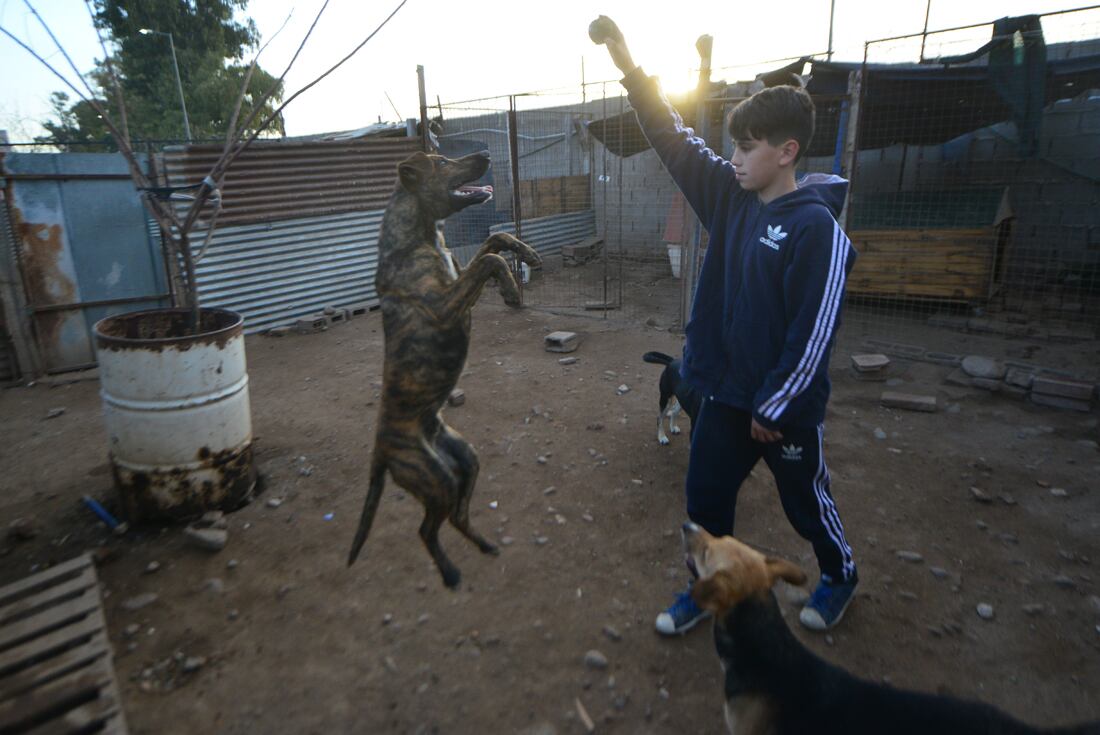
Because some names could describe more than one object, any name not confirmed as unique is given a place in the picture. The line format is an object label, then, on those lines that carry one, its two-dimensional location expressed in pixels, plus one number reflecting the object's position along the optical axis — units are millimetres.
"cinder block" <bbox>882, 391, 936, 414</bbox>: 5422
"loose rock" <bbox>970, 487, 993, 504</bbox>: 3990
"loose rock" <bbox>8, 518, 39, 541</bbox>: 3846
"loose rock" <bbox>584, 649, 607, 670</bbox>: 2744
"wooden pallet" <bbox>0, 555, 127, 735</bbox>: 2178
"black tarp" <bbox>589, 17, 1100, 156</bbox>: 6438
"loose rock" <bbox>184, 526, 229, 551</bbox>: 3615
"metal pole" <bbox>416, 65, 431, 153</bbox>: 8851
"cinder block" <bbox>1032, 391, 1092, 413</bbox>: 5316
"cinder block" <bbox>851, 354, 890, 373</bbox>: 6180
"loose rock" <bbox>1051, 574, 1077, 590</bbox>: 3174
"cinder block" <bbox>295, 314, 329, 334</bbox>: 8648
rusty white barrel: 3641
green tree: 22281
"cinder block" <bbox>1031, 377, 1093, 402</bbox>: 5324
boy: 2191
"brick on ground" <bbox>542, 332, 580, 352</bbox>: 7359
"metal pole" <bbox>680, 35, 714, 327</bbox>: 6352
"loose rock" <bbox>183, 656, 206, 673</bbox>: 2775
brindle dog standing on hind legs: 2146
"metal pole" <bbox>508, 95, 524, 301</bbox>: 8594
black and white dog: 4203
